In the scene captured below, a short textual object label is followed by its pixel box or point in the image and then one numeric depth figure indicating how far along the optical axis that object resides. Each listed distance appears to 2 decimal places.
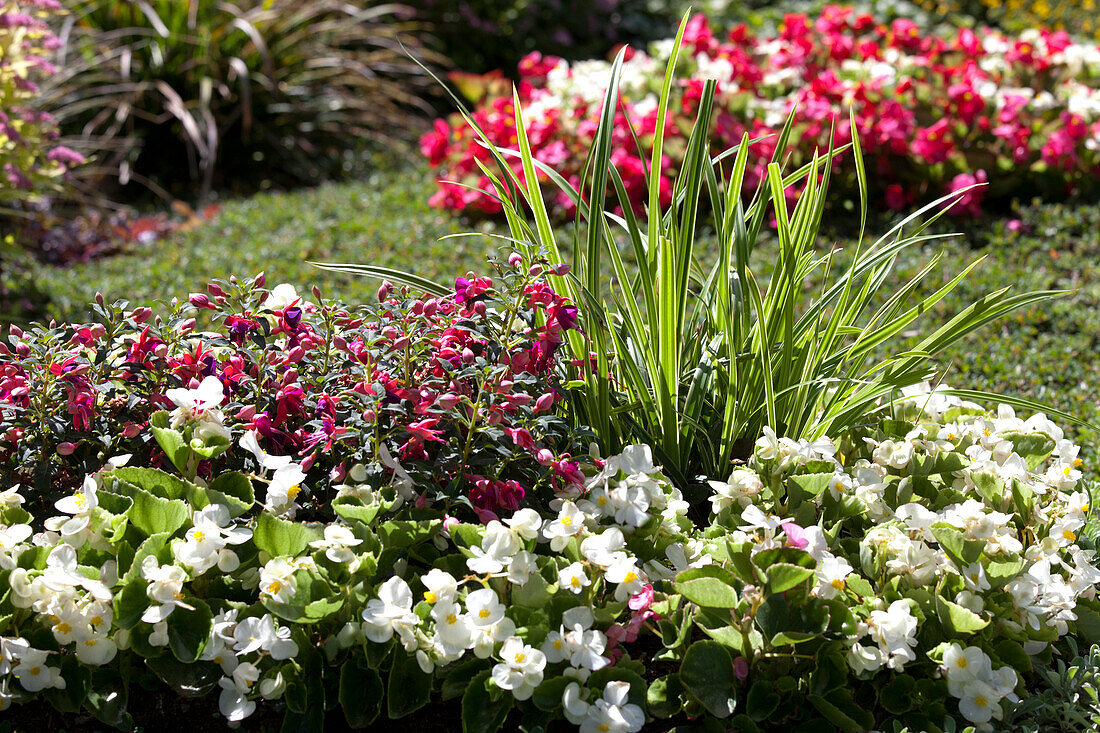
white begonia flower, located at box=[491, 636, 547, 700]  1.15
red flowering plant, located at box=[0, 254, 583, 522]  1.23
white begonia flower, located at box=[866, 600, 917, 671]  1.17
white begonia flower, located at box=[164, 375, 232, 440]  1.23
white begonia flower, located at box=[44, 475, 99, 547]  1.19
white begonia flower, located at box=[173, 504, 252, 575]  1.17
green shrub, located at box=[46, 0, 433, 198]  3.06
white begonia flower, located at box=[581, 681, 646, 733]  1.15
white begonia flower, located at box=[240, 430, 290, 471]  1.22
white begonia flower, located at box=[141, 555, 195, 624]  1.15
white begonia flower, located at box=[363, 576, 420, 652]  1.16
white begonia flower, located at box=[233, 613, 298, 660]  1.15
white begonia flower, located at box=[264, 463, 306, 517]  1.21
